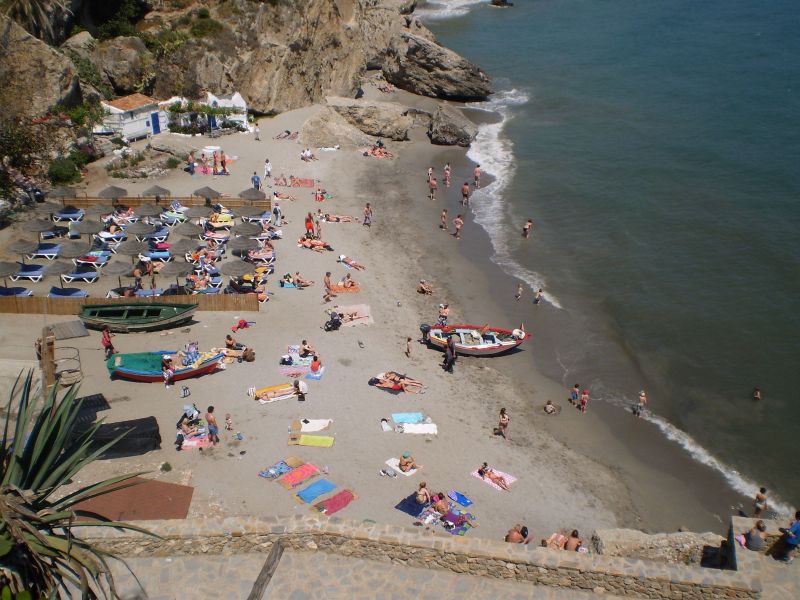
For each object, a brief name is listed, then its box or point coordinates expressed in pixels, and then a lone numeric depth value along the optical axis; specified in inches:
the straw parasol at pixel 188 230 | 1103.0
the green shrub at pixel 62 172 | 1306.6
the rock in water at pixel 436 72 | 2111.2
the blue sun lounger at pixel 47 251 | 1068.5
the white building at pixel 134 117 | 1487.5
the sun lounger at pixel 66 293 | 957.2
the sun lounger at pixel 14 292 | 948.0
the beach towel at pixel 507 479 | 697.0
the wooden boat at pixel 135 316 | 879.1
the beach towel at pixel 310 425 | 734.5
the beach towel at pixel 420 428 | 759.7
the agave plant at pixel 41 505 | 292.0
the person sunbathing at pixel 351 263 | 1128.8
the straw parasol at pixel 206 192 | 1223.5
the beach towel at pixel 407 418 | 772.6
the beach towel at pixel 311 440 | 711.1
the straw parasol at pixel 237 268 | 980.6
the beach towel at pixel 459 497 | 661.9
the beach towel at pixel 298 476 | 650.2
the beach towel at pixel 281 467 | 659.4
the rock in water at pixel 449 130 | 1733.5
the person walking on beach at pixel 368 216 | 1293.1
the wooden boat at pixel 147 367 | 778.2
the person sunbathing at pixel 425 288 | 1087.6
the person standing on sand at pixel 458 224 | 1295.5
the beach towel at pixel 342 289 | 1050.1
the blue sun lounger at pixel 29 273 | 1013.8
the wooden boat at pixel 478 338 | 938.7
